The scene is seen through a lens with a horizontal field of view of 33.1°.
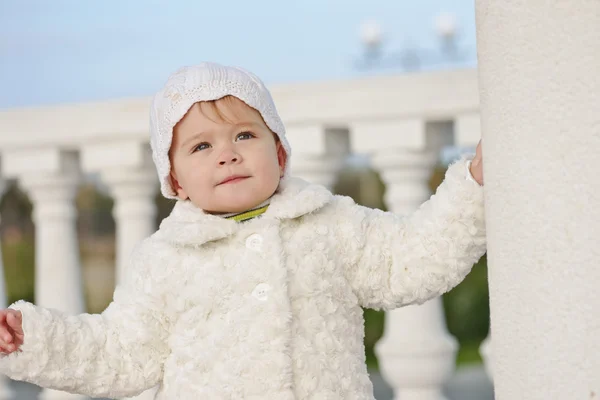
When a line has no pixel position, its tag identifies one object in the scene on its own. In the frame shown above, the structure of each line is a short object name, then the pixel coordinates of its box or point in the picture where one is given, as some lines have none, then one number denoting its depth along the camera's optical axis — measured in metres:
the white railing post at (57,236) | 2.99
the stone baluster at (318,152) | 2.67
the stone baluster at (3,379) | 3.11
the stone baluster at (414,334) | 2.64
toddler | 1.74
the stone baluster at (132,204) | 2.90
